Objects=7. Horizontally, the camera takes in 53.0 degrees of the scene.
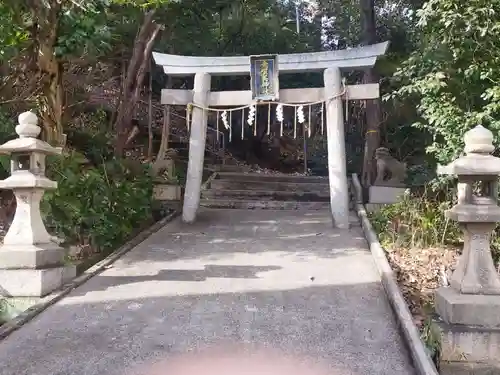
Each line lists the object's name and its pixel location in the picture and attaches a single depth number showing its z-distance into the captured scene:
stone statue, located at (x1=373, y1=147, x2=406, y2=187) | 11.02
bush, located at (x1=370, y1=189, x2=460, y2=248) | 7.61
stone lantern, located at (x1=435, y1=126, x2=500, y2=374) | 4.19
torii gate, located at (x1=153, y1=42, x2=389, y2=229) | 9.56
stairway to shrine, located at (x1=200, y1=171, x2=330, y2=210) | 12.04
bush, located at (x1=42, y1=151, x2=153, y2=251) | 7.53
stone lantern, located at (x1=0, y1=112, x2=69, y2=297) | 5.39
